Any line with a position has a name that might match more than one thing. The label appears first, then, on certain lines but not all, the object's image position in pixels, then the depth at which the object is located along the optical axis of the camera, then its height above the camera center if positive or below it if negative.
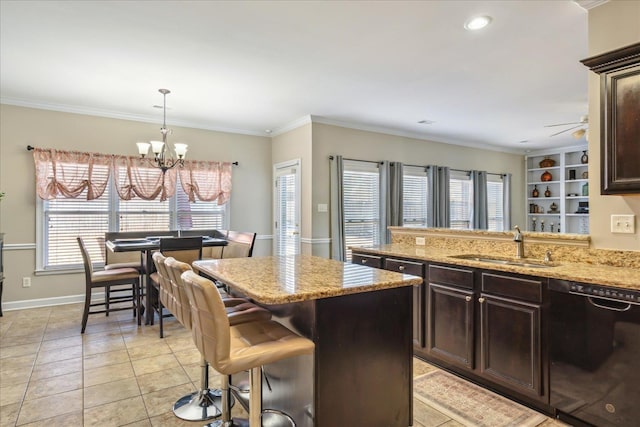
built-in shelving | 7.48 +0.51
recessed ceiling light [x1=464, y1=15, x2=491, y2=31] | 2.64 +1.43
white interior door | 5.65 +0.13
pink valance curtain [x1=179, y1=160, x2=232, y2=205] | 5.55 +0.56
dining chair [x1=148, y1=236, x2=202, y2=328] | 3.82 -0.36
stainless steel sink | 2.62 -0.37
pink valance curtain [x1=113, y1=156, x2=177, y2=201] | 5.10 +0.54
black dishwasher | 1.84 -0.76
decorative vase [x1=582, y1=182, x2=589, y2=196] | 7.28 +0.50
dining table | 3.96 -0.36
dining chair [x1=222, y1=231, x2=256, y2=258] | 4.53 -0.38
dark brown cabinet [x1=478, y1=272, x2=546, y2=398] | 2.23 -0.76
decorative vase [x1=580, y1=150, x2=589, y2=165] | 7.28 +1.13
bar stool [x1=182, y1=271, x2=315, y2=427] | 1.53 -0.59
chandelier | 4.12 +0.80
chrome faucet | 2.81 -0.22
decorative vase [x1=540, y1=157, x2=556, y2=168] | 7.90 +1.13
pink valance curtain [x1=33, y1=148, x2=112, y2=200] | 4.62 +0.58
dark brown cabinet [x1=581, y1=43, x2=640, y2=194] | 2.03 +0.56
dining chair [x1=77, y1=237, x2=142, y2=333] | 3.82 -0.70
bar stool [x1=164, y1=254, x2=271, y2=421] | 1.94 -0.57
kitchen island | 1.71 -0.66
